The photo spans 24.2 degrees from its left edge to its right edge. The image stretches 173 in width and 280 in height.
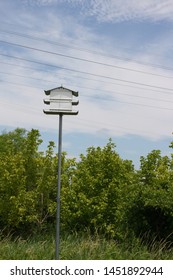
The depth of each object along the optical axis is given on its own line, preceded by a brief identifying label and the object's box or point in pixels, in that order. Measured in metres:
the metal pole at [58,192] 6.12
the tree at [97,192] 11.04
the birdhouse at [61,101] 6.43
